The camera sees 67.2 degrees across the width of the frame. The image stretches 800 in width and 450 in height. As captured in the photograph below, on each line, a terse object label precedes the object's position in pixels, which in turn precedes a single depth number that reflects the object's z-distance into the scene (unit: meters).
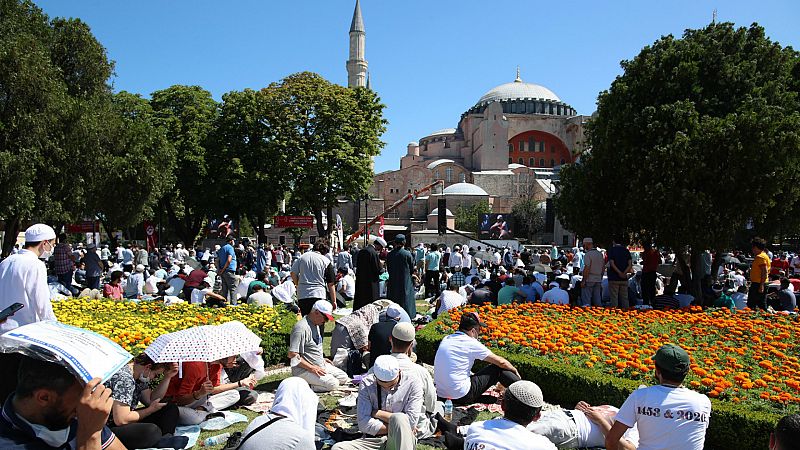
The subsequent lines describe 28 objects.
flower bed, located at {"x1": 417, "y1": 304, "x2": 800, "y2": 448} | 5.38
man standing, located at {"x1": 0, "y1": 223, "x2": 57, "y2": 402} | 4.94
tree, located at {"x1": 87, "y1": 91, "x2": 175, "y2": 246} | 20.90
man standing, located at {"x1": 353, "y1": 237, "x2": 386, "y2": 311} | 9.48
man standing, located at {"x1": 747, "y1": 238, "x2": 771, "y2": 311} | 10.84
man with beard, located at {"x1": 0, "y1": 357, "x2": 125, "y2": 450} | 2.09
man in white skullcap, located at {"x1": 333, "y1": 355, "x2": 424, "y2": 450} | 4.65
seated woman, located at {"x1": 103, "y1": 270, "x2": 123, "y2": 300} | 11.55
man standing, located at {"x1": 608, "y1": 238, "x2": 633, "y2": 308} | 11.39
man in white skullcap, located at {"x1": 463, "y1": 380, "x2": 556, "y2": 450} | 3.45
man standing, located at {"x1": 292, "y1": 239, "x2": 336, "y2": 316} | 8.95
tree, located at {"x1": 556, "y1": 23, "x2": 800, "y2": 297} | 11.66
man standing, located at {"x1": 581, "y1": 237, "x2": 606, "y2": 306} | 11.41
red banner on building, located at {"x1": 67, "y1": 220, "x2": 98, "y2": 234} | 30.17
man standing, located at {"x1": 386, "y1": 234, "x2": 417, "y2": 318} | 9.72
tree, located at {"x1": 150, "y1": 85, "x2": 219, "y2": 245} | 32.00
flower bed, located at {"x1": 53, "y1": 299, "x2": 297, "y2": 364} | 7.43
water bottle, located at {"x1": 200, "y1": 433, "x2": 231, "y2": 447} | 5.14
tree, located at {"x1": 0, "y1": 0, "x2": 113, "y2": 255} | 15.39
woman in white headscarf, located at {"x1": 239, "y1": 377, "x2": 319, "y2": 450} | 3.40
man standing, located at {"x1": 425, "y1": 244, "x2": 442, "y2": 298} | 15.62
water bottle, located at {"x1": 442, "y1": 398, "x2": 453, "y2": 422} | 5.77
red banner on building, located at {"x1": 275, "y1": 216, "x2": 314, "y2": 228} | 32.00
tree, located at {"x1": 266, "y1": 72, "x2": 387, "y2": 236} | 31.16
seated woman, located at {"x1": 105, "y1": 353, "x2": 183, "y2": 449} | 4.48
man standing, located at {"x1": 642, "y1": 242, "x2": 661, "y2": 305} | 12.72
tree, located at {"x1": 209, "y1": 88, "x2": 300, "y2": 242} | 31.12
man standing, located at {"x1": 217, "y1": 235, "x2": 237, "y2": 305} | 12.68
